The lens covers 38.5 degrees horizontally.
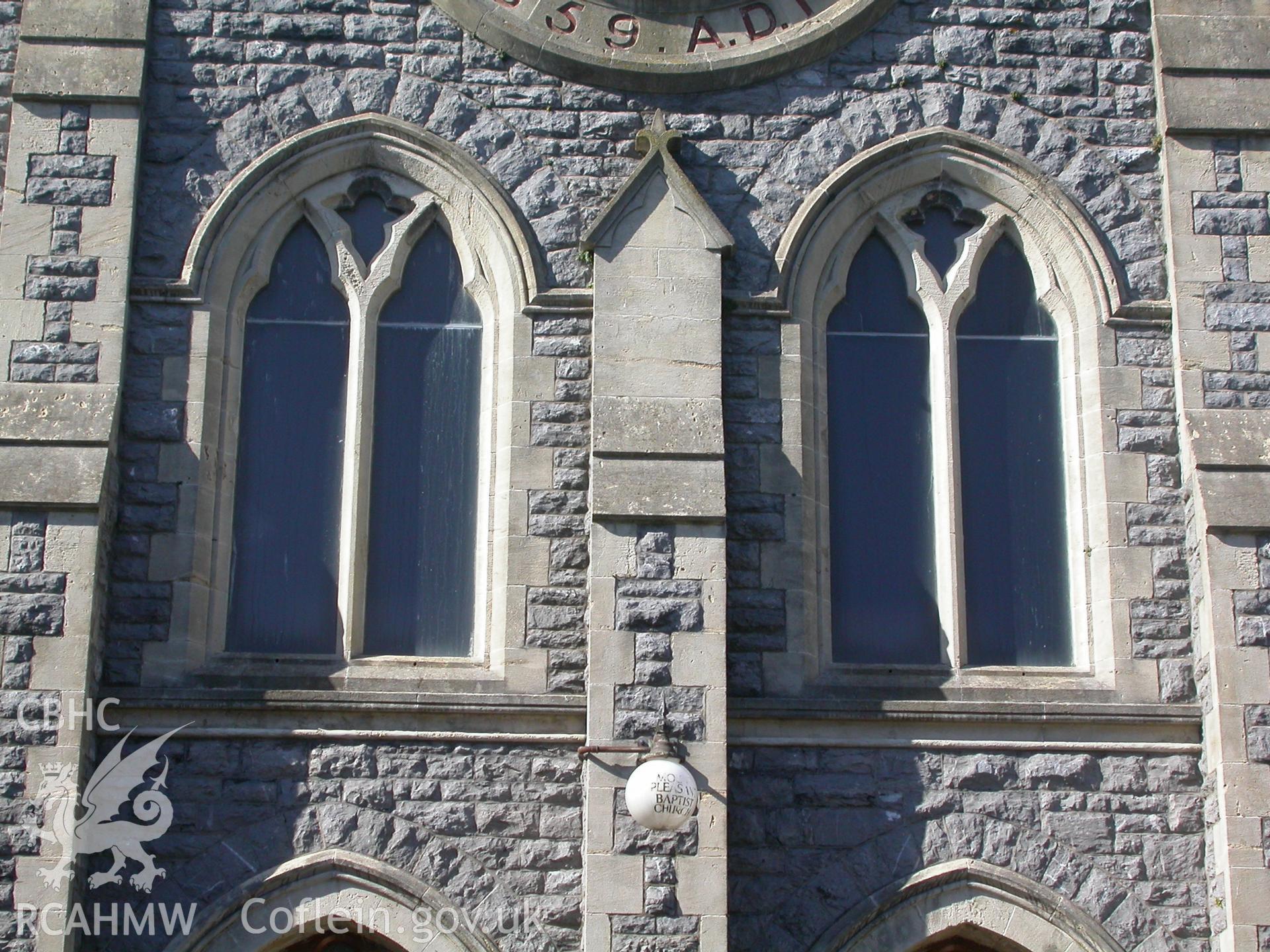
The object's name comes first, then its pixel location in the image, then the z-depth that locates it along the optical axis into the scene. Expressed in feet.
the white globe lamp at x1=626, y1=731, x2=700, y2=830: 30.86
